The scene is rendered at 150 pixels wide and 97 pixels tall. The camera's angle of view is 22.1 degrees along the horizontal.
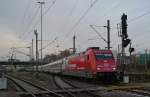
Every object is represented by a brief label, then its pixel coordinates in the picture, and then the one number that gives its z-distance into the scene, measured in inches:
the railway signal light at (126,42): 1239.1
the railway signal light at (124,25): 1229.9
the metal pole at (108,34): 1738.7
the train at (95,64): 1362.0
